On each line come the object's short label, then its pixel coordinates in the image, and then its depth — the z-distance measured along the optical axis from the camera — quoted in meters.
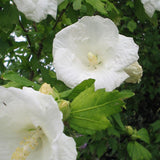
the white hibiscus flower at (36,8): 0.32
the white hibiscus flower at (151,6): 0.35
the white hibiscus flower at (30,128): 0.20
